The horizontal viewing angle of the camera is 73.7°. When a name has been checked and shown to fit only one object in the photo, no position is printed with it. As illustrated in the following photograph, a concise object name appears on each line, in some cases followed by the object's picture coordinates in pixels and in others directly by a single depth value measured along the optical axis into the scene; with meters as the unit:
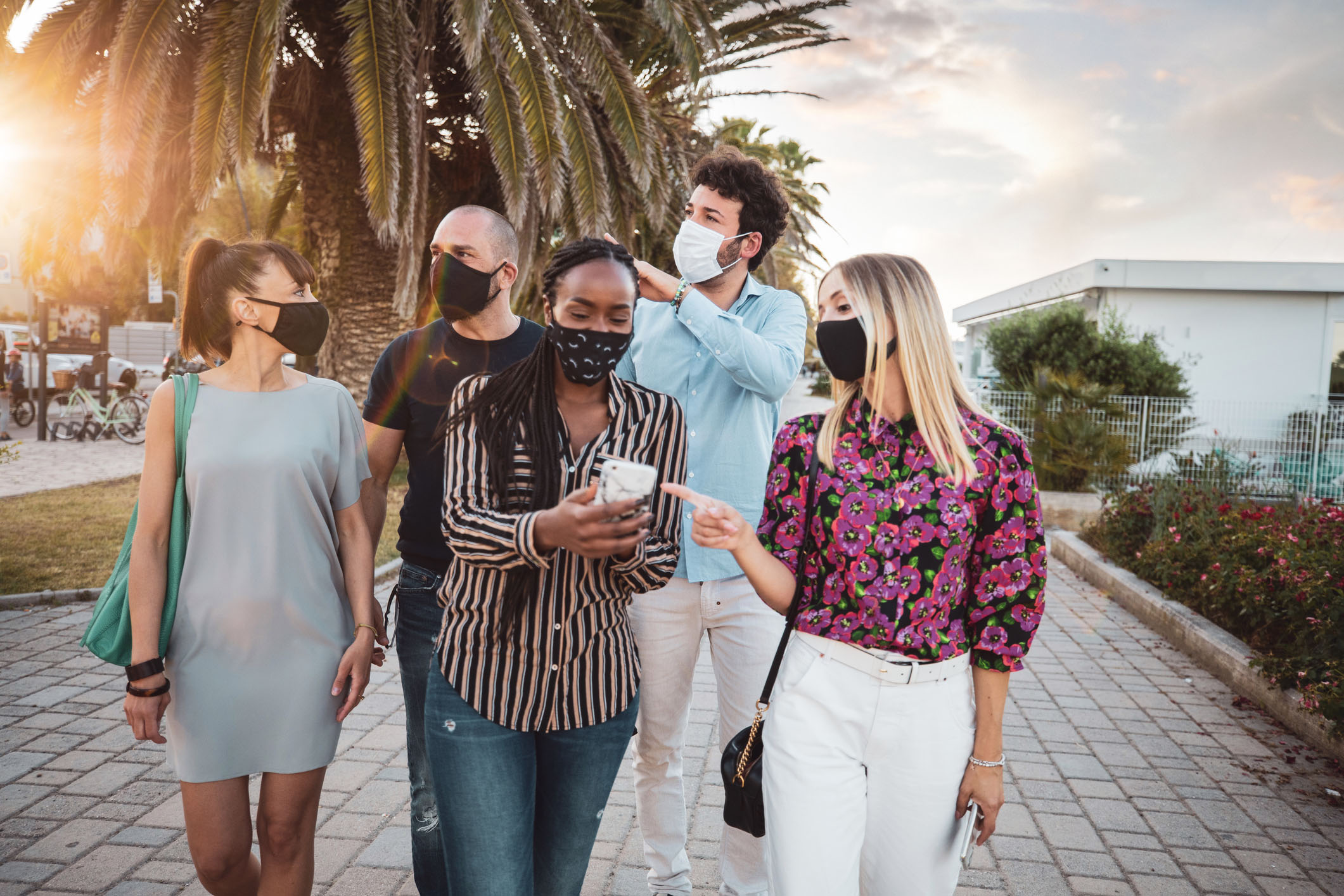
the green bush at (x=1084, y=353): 16.55
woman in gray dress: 2.33
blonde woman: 2.08
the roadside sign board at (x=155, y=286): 12.58
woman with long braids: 2.05
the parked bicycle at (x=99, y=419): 18.28
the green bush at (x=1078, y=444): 12.75
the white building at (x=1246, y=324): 22.64
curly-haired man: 2.84
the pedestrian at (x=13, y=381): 19.00
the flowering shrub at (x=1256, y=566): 5.03
